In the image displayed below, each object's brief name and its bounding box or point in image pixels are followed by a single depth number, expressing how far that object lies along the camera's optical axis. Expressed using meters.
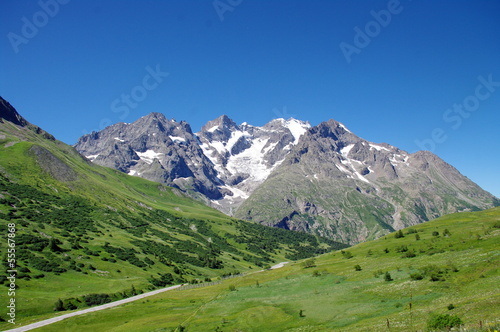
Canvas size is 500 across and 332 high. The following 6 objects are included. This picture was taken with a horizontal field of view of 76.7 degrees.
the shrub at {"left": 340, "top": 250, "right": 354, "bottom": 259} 115.25
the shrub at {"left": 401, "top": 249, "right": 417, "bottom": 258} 81.19
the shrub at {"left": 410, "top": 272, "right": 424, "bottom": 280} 59.56
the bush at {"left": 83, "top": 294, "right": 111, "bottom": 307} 98.07
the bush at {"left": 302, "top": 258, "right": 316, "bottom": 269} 111.99
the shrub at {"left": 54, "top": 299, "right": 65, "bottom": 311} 87.64
